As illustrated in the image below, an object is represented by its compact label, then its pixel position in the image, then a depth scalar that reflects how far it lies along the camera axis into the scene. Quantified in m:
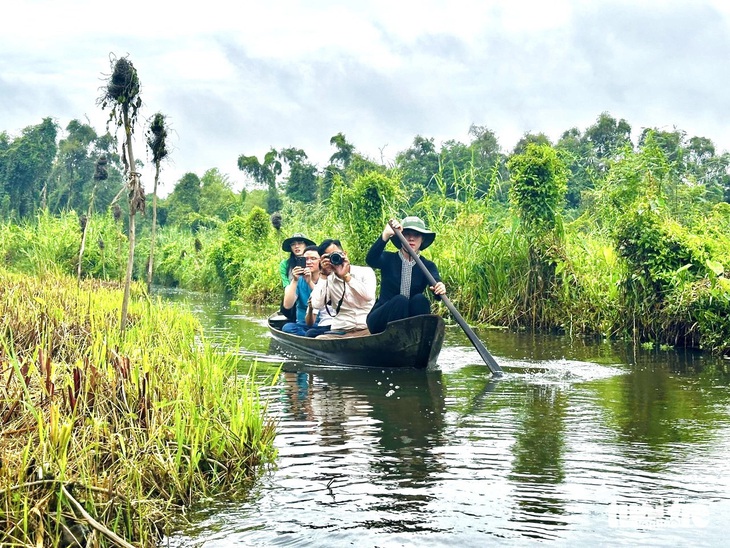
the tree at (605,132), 36.06
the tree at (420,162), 34.31
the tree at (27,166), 39.75
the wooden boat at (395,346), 8.24
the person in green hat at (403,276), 8.55
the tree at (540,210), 12.35
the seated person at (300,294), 9.88
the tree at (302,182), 37.12
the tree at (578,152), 30.07
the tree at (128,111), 6.07
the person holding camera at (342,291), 8.58
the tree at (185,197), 44.03
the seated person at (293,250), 11.29
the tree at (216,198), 43.19
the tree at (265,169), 39.59
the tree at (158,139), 7.50
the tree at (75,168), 41.47
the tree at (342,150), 35.81
